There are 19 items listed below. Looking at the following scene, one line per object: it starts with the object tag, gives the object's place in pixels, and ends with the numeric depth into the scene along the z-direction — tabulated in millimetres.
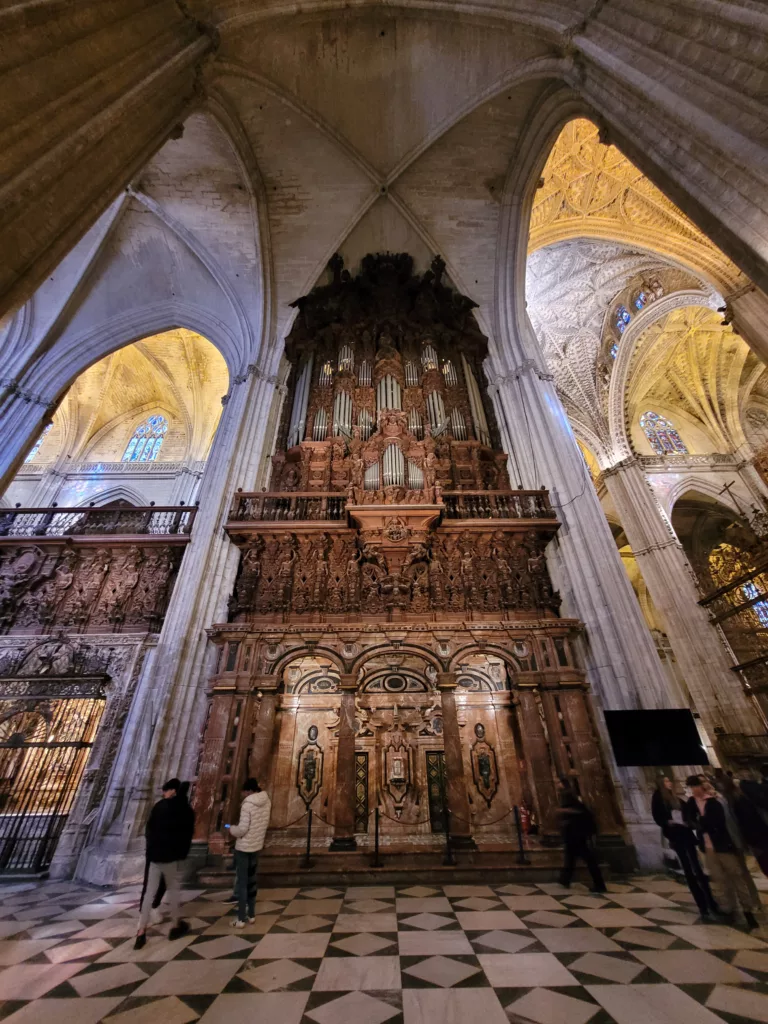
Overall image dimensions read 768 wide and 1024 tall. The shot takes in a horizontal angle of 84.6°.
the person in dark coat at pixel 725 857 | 3365
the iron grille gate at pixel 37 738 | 6480
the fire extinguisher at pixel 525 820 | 6477
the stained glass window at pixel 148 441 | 16266
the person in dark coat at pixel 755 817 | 3443
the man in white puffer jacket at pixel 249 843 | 3604
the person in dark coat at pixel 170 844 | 3406
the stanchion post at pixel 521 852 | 5014
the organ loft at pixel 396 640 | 6016
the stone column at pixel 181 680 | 5459
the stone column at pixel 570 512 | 5840
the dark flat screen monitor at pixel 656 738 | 4902
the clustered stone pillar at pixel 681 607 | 10422
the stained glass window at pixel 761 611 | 10281
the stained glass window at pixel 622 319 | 16172
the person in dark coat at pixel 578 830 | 4426
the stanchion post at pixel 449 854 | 5128
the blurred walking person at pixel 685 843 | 3566
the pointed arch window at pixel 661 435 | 17516
